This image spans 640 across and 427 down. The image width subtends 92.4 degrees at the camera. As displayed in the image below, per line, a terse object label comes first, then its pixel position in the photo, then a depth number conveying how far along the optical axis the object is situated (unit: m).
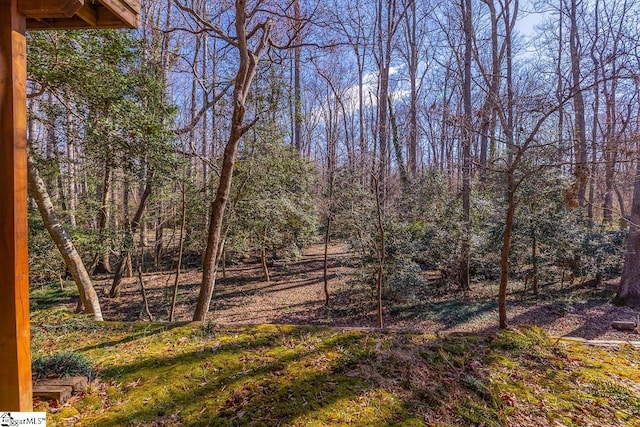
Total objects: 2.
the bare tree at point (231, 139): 4.01
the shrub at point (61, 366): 2.23
